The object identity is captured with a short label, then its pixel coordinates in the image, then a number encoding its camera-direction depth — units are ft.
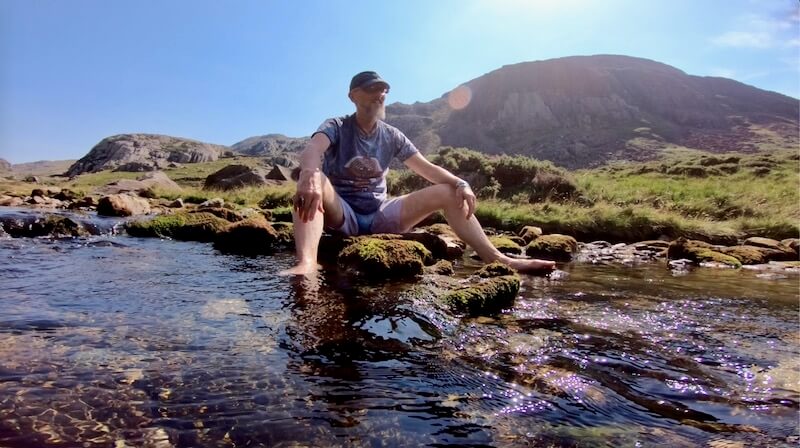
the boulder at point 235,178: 80.23
